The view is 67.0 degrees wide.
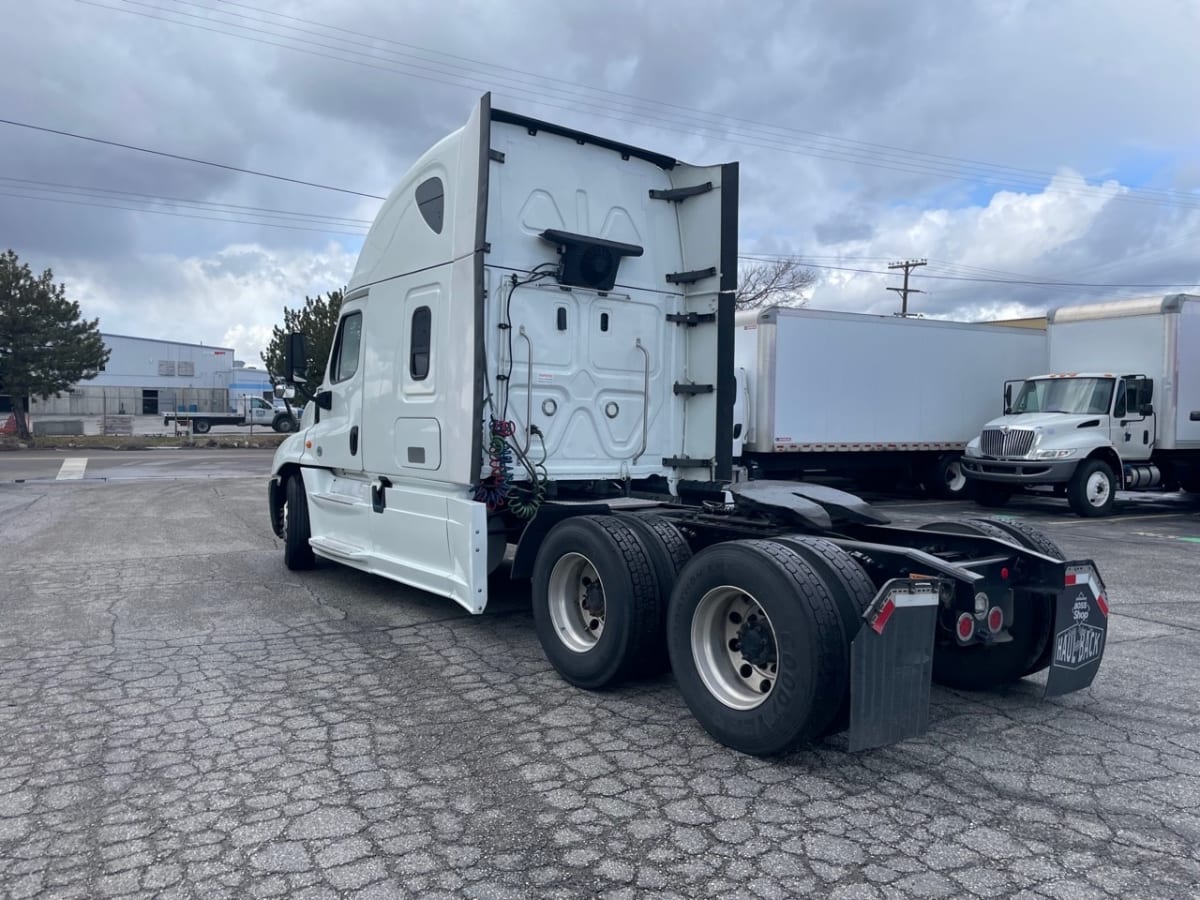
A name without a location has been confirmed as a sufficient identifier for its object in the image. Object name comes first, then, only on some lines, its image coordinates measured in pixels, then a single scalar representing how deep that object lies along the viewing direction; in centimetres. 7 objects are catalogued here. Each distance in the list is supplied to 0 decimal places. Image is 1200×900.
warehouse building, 6419
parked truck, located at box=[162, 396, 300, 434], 4834
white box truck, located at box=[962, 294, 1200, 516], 1502
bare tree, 4566
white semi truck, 393
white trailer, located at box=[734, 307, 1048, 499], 1603
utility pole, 5047
